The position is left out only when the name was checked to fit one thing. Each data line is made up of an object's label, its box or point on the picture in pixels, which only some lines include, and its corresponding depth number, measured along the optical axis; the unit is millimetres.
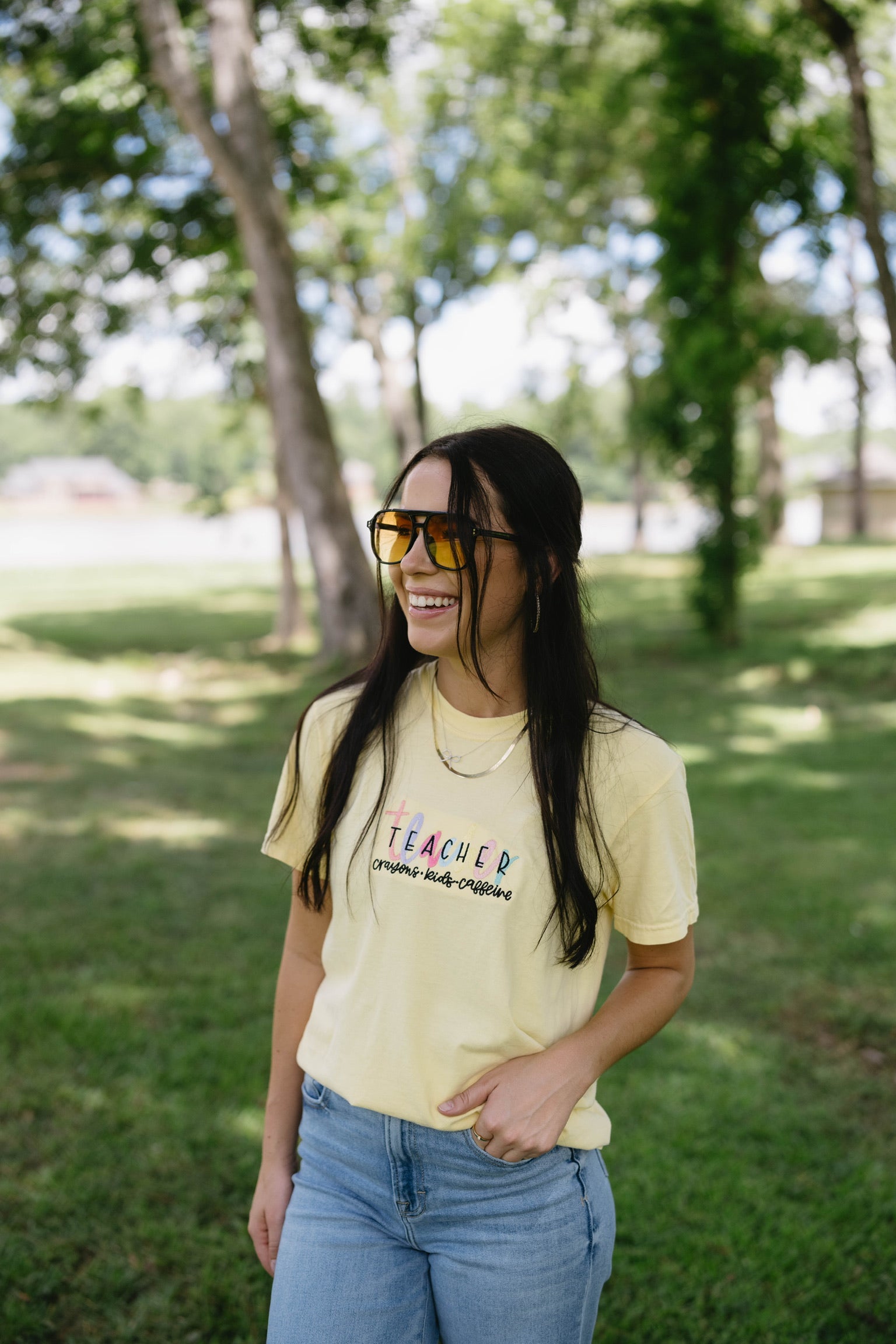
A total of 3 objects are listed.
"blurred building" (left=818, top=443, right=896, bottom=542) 47281
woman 1662
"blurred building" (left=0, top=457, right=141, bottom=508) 87625
